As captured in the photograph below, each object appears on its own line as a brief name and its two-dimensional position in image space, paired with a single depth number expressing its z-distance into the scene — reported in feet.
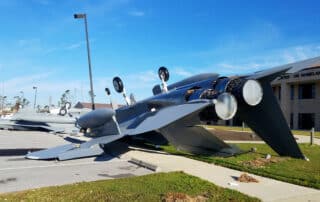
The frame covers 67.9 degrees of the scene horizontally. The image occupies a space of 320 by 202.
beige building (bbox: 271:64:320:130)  88.63
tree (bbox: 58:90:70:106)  256.59
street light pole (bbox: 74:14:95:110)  55.11
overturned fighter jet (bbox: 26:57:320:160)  21.60
